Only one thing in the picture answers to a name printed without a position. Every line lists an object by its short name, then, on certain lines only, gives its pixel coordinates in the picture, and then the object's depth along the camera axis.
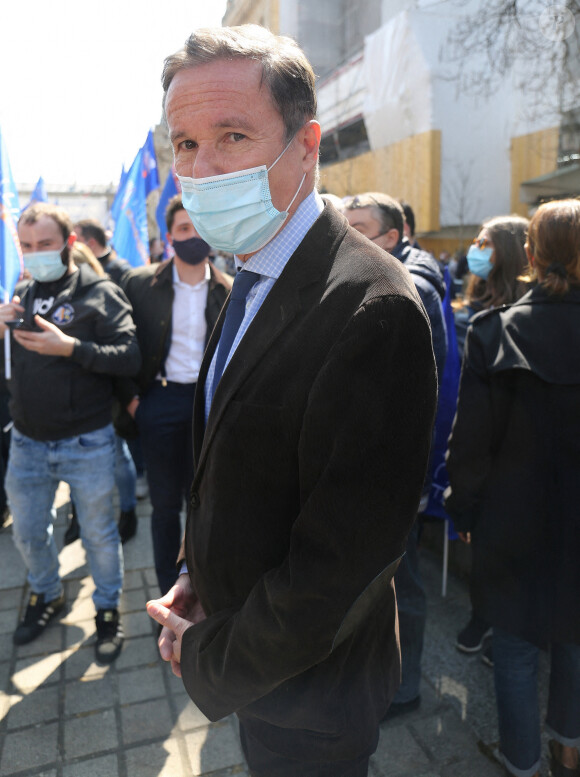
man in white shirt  3.39
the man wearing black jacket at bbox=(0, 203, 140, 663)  3.04
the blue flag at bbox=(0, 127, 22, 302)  3.20
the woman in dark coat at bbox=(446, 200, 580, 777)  2.11
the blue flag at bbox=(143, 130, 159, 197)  7.20
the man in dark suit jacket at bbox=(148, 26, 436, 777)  1.03
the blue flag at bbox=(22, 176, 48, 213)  5.42
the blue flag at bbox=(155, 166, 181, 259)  6.14
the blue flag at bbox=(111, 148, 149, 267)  6.75
